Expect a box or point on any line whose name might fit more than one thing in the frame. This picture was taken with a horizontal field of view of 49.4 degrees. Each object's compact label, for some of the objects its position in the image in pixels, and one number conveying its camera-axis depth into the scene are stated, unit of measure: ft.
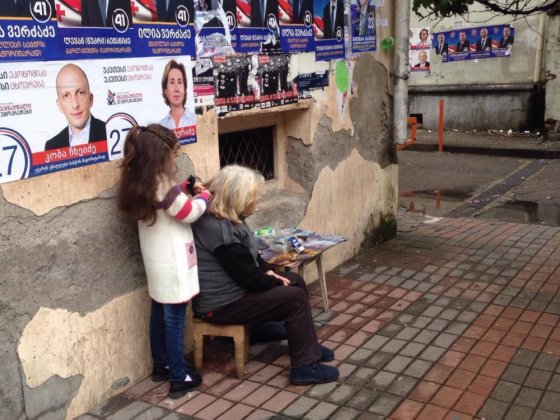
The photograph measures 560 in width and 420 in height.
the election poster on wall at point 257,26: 14.25
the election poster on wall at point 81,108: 9.68
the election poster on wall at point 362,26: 18.70
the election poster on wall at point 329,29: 17.11
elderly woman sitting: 11.70
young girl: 10.91
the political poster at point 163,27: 11.58
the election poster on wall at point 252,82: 13.83
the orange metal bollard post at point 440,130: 46.04
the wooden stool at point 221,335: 12.06
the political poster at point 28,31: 9.36
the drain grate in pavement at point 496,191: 28.86
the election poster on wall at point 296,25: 15.67
